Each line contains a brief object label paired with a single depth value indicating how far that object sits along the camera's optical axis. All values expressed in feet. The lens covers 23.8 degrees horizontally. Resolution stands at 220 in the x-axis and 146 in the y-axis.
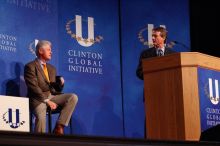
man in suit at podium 23.82
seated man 20.58
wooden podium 14.30
